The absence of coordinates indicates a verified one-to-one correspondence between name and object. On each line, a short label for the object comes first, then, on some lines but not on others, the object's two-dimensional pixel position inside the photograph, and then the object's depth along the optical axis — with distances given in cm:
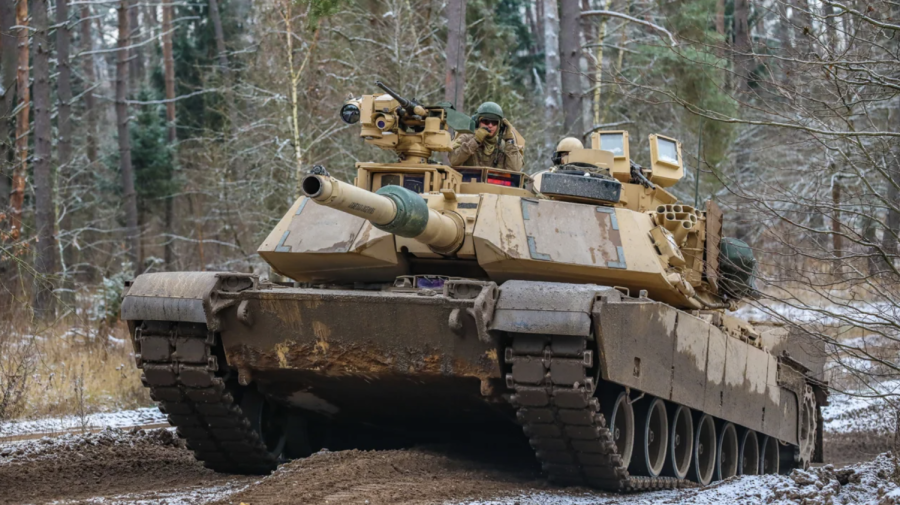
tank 1628
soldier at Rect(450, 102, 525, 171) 2178
